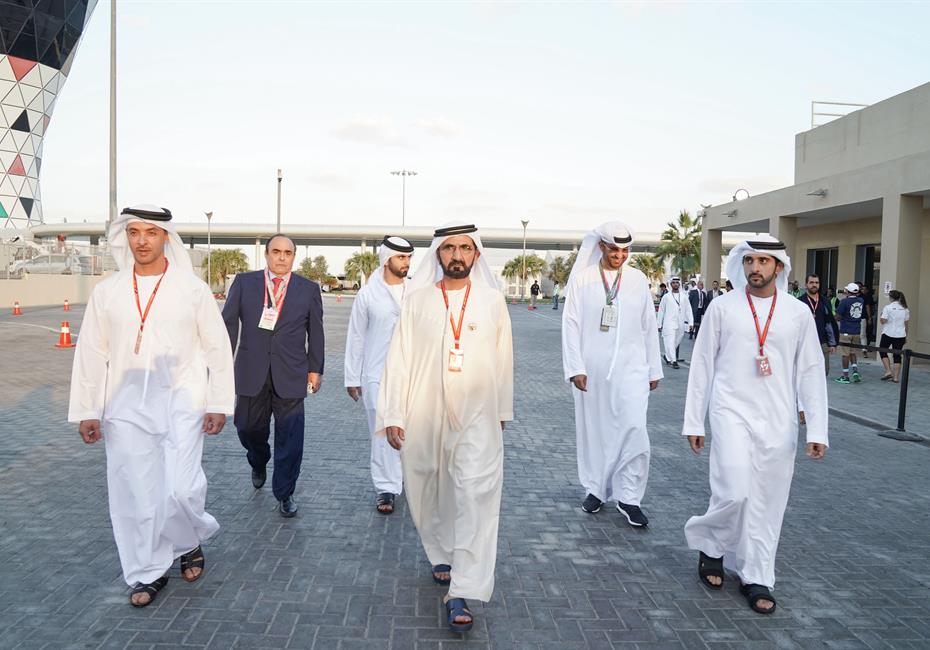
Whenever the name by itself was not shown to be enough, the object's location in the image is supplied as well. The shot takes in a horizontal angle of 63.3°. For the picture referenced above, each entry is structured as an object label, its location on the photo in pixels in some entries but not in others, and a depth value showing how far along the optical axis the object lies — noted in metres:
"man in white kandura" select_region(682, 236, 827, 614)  4.17
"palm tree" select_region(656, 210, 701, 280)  47.34
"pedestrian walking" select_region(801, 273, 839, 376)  12.60
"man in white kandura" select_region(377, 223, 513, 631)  3.94
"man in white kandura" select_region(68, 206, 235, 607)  3.98
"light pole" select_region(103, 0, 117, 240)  19.27
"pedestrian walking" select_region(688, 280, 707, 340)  22.23
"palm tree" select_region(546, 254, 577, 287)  77.69
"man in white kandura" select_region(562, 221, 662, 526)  5.59
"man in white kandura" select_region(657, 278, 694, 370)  16.06
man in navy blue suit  5.44
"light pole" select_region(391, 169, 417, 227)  77.25
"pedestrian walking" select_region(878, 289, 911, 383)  14.50
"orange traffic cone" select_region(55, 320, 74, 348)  17.69
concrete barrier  33.03
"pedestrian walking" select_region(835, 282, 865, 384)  15.27
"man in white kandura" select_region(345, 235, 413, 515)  6.16
